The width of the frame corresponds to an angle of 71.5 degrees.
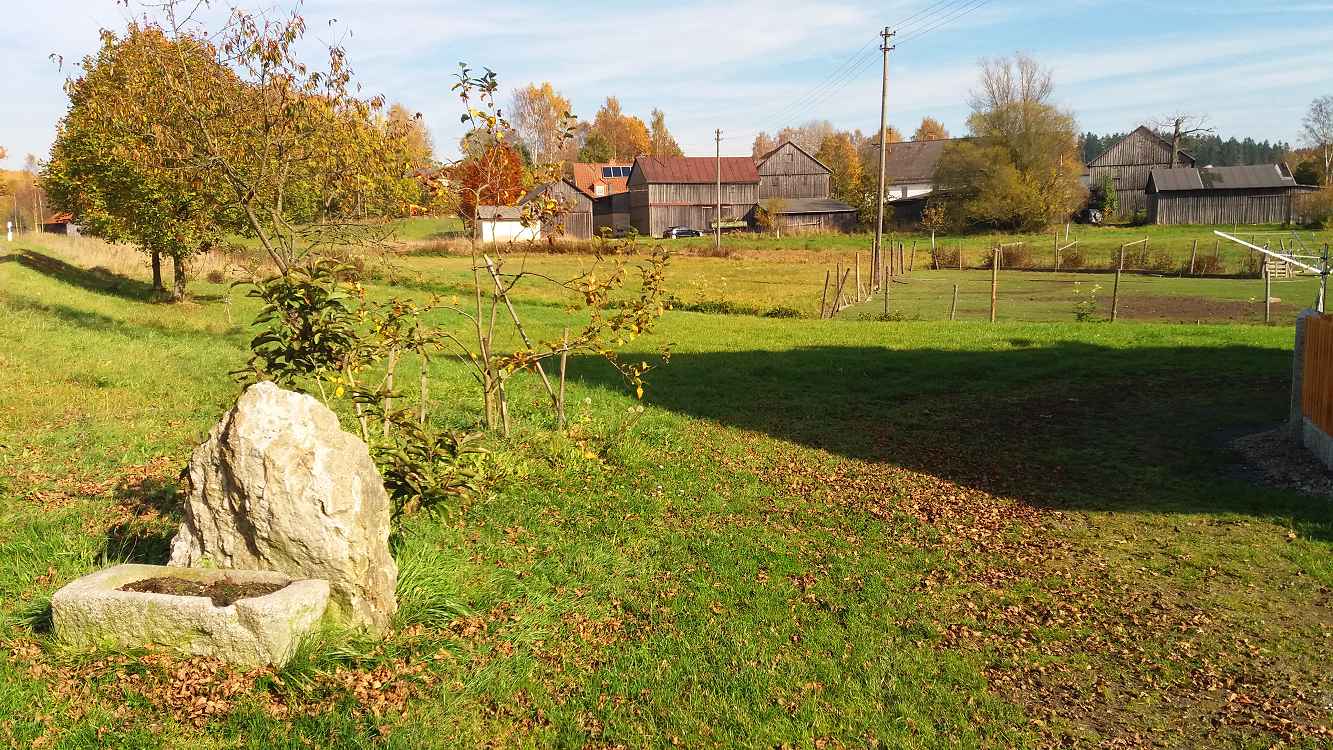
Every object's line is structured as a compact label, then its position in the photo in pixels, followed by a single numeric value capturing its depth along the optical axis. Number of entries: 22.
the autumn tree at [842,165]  91.75
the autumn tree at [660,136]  124.94
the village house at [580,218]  77.18
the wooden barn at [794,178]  84.62
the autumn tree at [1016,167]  67.75
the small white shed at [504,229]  63.18
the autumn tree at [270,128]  11.63
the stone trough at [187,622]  4.86
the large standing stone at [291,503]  5.25
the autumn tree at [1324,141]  93.25
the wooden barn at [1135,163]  80.19
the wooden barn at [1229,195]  67.69
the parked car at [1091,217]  74.88
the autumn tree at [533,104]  95.62
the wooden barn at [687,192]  78.88
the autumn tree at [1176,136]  79.81
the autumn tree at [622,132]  121.81
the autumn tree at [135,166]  13.90
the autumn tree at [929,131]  132.38
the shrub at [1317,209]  59.59
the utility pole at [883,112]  36.75
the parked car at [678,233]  77.19
